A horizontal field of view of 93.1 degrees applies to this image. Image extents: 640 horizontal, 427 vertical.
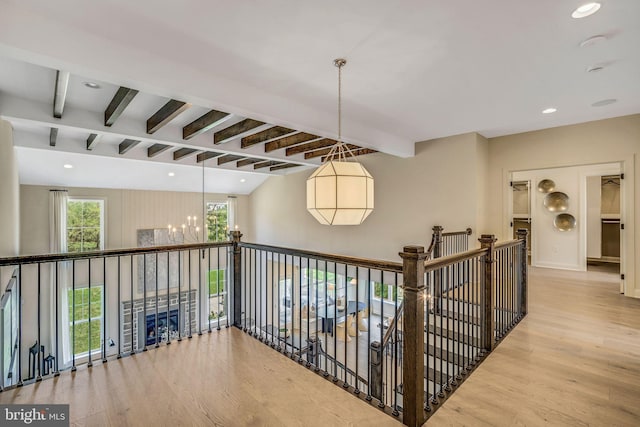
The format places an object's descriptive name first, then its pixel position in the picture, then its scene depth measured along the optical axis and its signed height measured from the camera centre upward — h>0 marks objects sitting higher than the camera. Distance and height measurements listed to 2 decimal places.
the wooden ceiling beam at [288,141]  5.40 +1.36
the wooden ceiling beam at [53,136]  4.62 +1.25
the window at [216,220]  9.96 -0.21
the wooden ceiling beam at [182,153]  6.25 +1.29
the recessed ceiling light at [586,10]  2.00 +1.36
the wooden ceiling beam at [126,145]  5.44 +1.28
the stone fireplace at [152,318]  8.51 -3.13
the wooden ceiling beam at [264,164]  7.91 +1.33
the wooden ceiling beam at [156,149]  5.82 +1.29
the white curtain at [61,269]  7.21 -1.33
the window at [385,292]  9.84 -2.70
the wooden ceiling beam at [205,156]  6.80 +1.33
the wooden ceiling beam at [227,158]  7.05 +1.31
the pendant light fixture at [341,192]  2.71 +0.19
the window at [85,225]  7.61 -0.26
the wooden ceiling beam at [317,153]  6.66 +1.36
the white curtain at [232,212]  10.28 +0.05
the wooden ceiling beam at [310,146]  5.77 +1.35
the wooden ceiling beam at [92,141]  4.99 +1.25
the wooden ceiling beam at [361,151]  6.63 +1.36
